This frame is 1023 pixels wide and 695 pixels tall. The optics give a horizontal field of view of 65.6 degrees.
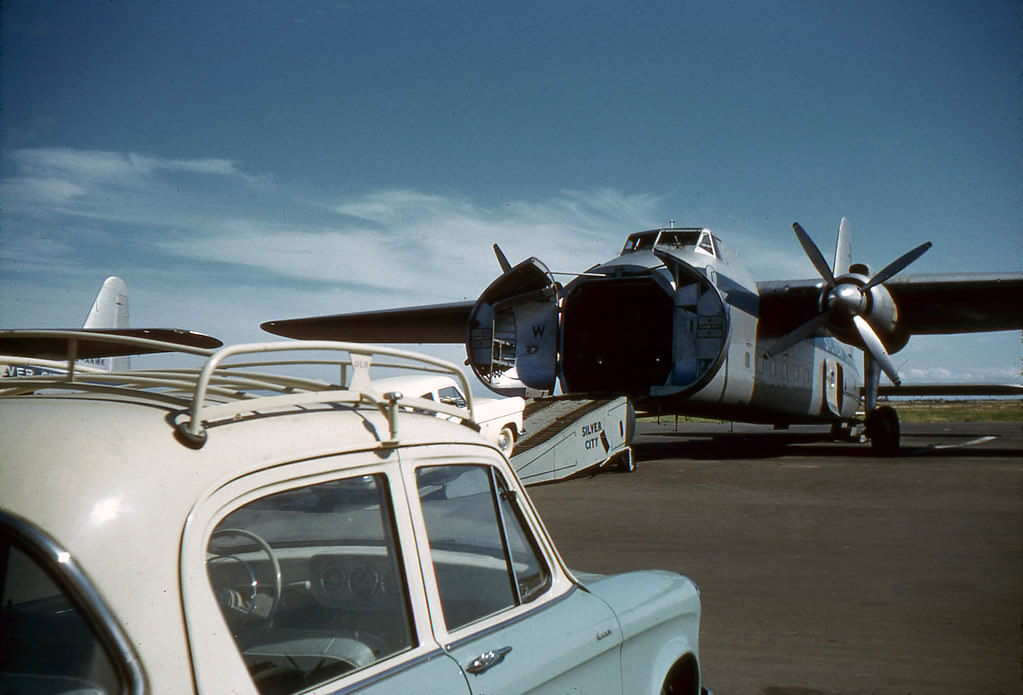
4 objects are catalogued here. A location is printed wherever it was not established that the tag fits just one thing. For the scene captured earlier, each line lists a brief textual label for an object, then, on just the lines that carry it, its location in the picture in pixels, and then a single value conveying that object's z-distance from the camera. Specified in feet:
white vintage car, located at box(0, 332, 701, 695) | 4.91
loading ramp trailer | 45.03
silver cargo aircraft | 56.70
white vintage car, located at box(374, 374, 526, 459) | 43.63
